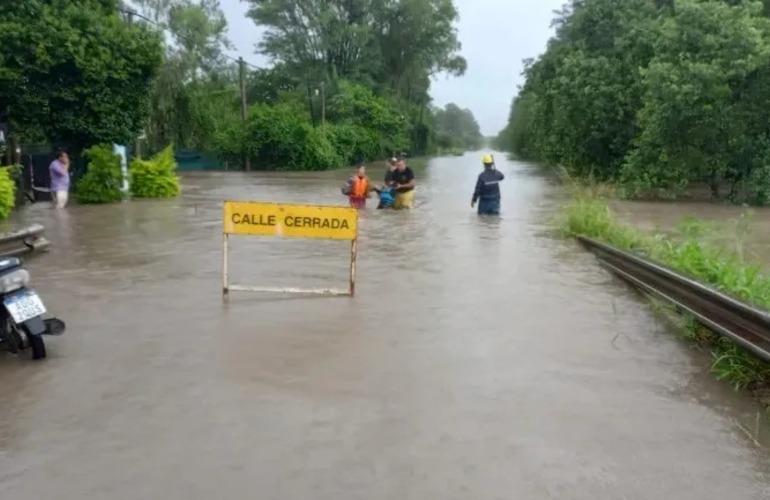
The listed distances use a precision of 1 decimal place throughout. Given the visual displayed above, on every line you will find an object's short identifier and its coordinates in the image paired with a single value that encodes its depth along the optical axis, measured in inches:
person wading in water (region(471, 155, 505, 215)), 696.2
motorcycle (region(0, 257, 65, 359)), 248.4
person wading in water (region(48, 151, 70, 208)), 770.2
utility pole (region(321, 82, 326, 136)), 2208.4
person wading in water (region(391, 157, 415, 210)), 748.6
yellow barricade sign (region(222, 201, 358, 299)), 339.9
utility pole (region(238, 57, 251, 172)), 1844.1
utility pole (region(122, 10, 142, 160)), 1023.9
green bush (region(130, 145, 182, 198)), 908.6
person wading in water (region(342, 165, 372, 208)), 747.4
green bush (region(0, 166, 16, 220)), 647.1
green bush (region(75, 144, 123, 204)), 833.5
